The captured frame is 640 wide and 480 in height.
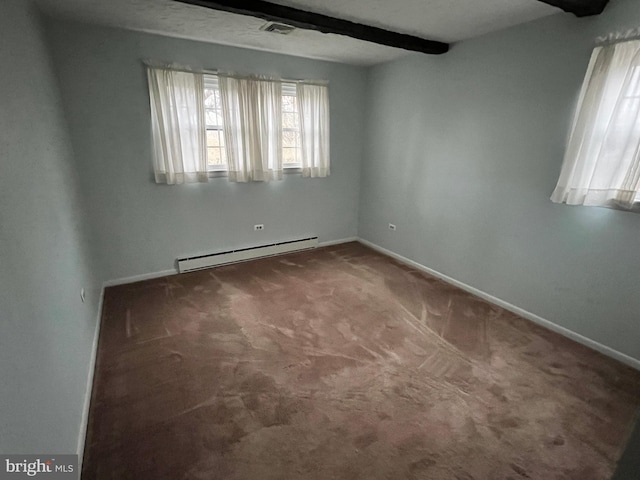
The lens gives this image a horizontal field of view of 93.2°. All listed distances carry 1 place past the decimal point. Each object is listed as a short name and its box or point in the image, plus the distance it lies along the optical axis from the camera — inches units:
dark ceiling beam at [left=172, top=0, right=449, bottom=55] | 88.4
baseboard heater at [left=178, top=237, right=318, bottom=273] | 149.2
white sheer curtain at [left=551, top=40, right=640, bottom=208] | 82.8
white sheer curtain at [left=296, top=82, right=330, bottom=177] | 158.6
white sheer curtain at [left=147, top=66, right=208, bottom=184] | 125.0
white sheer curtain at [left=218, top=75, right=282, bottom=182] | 139.9
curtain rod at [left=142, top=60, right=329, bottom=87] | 121.8
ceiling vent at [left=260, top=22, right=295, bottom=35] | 107.7
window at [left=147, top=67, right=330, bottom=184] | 128.2
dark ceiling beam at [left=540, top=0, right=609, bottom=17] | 81.0
